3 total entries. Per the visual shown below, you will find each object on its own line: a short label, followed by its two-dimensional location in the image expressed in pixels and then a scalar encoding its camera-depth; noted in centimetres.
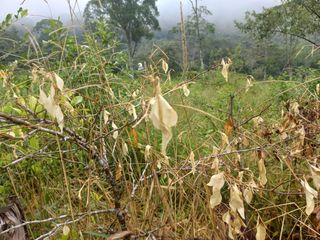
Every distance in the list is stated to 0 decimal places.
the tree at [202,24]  3322
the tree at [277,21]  1523
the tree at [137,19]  3716
